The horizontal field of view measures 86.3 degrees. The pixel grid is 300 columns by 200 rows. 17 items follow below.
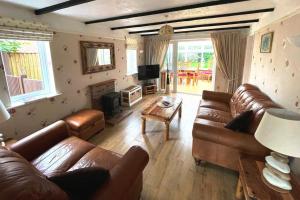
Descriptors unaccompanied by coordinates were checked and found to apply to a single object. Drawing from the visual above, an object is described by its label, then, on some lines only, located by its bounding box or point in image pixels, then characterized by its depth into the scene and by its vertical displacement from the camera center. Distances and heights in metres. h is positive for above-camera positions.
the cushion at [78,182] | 1.02 -0.74
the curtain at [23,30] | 2.11 +0.52
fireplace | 3.94 -0.93
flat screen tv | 5.69 -0.25
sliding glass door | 6.32 -0.21
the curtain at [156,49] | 5.78 +0.58
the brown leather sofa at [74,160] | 1.05 -0.93
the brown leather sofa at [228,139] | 1.85 -0.89
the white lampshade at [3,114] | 1.50 -0.45
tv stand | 6.18 -0.89
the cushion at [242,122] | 1.98 -0.71
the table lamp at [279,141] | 1.11 -0.55
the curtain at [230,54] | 4.66 +0.29
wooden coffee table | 2.93 -0.91
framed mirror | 3.52 +0.22
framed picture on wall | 2.66 +0.37
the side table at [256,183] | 1.25 -1.00
